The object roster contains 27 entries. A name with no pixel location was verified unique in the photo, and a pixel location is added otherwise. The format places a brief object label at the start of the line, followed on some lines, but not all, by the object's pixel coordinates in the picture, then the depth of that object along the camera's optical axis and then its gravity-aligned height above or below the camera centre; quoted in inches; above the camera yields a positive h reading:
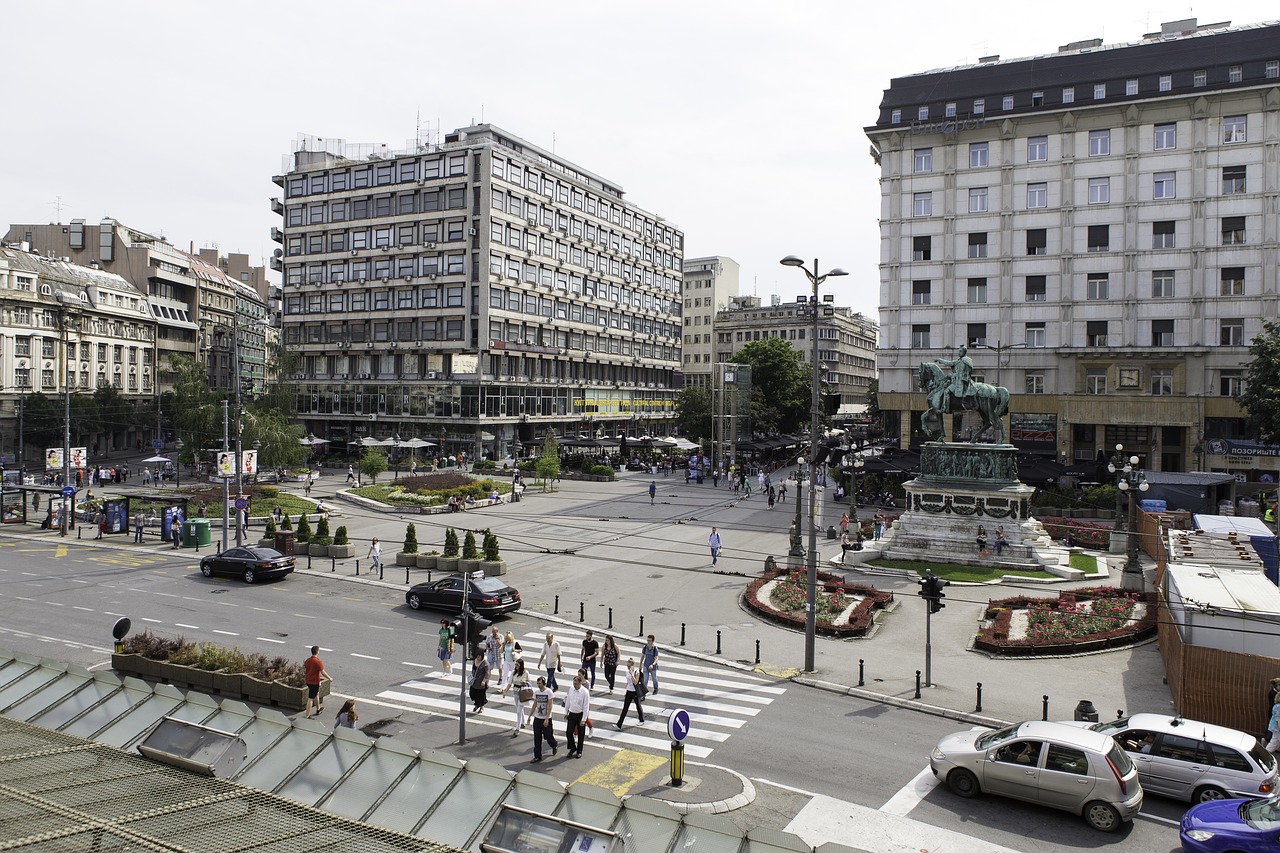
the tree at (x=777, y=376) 3855.8 +173.9
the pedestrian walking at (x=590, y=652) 766.9 -213.8
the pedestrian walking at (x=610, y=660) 778.2 -223.4
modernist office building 3132.4 +473.8
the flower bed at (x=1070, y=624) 900.0 -231.3
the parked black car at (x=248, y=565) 1215.6 -219.9
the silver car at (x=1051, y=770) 521.3 -222.7
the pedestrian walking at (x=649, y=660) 742.5 -214.8
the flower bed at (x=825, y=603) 987.3 -236.7
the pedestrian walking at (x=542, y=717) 598.2 -213.0
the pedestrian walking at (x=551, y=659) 713.0 -208.7
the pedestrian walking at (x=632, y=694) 684.7 -224.4
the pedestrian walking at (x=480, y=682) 703.1 -221.1
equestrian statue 1430.9 +34.0
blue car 449.7 -221.0
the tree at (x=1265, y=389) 1732.3 +62.7
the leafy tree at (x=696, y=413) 3255.4 +3.6
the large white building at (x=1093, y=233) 2175.2 +496.7
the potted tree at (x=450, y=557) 1291.8 -218.7
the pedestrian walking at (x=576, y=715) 620.1 -218.4
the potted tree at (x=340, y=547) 1391.5 -221.0
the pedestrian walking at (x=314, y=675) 692.7 -214.5
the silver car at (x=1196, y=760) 538.6 -220.7
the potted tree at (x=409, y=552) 1328.7 -219.1
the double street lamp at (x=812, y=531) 837.2 -116.7
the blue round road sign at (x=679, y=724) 554.6 -200.9
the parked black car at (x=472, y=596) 1007.6 -221.3
